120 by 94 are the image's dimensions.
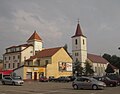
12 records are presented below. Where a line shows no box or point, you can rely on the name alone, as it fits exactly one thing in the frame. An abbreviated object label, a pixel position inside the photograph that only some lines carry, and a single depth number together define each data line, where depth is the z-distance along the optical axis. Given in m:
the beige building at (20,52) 92.56
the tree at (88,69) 100.69
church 111.06
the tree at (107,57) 157.25
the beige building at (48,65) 75.50
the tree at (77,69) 97.04
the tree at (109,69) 123.72
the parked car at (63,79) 62.76
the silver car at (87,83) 30.39
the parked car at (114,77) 43.02
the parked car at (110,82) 38.19
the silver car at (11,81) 42.51
